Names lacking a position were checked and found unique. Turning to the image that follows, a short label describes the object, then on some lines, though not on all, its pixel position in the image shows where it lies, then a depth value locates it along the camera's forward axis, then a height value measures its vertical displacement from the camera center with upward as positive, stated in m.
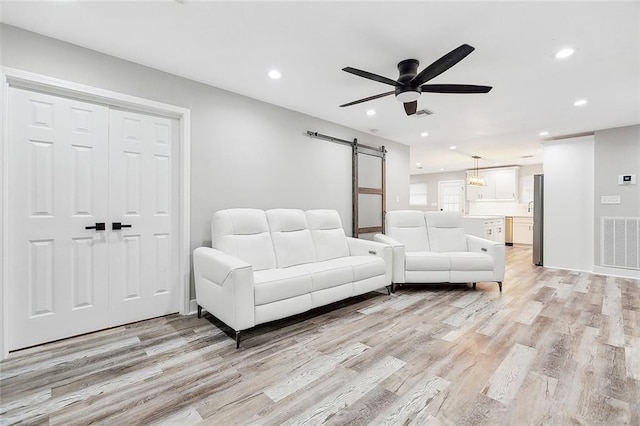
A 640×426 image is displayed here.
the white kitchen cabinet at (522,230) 8.00 -0.47
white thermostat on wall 4.37 +0.52
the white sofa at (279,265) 2.31 -0.54
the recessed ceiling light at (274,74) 2.81 +1.37
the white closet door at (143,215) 2.62 -0.02
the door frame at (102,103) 2.07 +0.70
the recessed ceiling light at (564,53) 2.37 +1.34
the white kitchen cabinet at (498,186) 8.17 +0.81
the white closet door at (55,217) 2.18 -0.03
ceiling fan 2.24 +1.08
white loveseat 3.70 -0.54
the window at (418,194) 10.32 +0.69
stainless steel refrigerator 5.42 -0.14
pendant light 7.19 +0.86
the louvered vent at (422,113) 3.83 +1.37
